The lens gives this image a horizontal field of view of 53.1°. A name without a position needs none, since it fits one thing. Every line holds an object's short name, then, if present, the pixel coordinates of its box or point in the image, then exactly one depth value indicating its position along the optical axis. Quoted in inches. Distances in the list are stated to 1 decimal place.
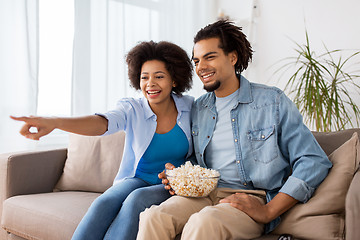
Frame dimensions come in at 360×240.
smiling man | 49.9
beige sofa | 50.6
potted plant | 98.5
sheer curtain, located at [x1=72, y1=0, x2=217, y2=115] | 112.3
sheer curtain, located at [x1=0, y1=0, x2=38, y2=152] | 96.0
